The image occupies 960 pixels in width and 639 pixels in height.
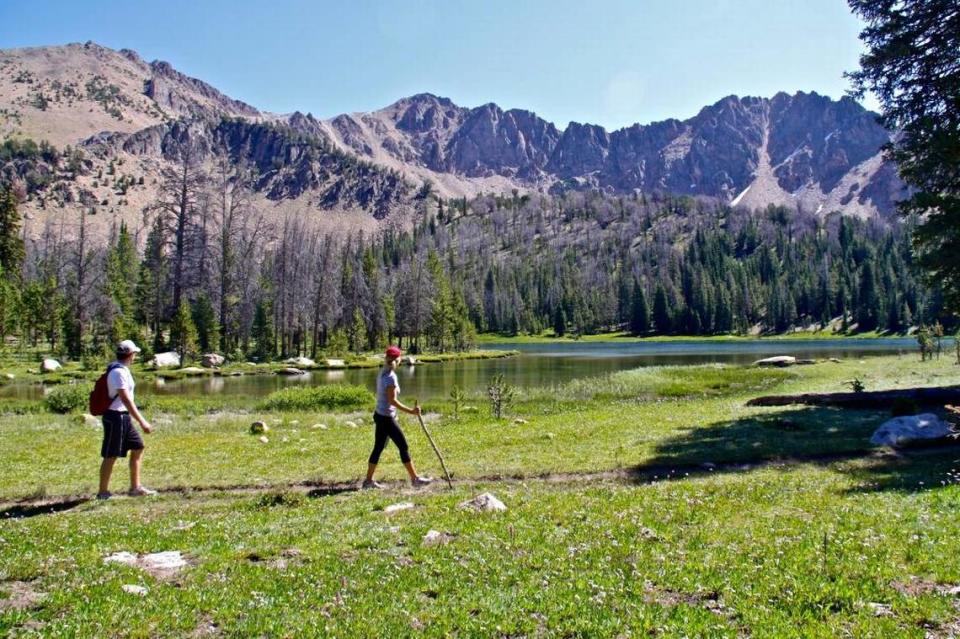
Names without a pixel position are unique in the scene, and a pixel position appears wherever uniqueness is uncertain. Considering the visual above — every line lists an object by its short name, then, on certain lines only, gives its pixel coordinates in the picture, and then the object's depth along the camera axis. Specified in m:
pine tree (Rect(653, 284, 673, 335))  196.00
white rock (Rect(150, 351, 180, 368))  75.44
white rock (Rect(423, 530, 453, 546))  10.21
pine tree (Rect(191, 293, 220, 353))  85.56
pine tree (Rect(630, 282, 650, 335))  197.50
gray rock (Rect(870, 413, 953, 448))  19.48
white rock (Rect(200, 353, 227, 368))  78.44
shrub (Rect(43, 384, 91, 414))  36.00
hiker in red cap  15.84
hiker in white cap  14.37
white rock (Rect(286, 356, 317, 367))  84.56
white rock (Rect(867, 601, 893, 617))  7.00
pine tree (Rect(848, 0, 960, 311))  23.41
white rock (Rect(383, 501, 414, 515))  12.87
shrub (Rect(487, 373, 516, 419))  33.26
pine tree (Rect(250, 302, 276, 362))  92.76
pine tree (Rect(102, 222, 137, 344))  81.12
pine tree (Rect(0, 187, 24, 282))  87.94
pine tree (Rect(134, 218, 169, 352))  105.88
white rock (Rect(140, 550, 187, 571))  9.20
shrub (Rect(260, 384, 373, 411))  39.69
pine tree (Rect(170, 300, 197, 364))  77.44
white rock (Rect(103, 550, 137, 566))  9.31
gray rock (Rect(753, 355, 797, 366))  67.25
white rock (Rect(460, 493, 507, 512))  12.38
